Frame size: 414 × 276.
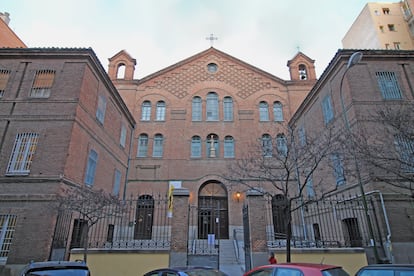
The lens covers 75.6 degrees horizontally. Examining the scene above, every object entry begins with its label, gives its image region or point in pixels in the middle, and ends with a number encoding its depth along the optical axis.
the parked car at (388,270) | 4.62
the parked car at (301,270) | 5.06
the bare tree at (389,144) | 9.18
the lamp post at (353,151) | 9.26
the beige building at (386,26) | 35.94
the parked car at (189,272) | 5.59
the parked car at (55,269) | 5.43
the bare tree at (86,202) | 10.61
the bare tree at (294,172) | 11.69
